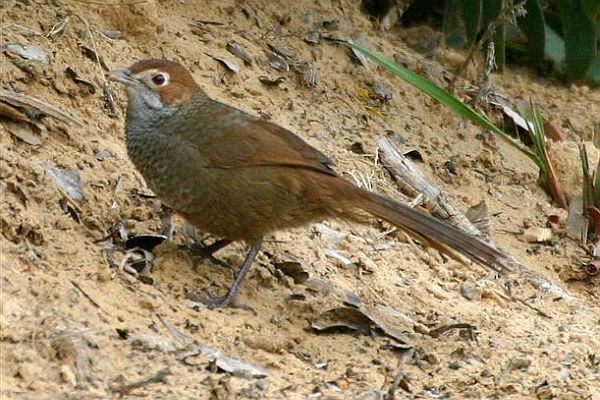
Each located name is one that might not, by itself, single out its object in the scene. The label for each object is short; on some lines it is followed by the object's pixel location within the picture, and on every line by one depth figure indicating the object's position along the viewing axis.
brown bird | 10.85
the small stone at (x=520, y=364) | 10.72
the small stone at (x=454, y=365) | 10.58
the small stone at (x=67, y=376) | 8.58
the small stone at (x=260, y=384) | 9.27
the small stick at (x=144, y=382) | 8.65
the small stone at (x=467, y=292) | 12.46
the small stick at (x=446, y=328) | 11.29
